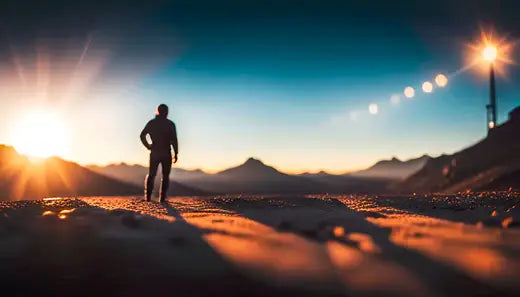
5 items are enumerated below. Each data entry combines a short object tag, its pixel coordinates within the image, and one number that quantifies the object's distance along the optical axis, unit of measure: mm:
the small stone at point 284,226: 5936
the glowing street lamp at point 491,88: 43000
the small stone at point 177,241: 4473
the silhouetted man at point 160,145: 11195
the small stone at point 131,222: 5770
